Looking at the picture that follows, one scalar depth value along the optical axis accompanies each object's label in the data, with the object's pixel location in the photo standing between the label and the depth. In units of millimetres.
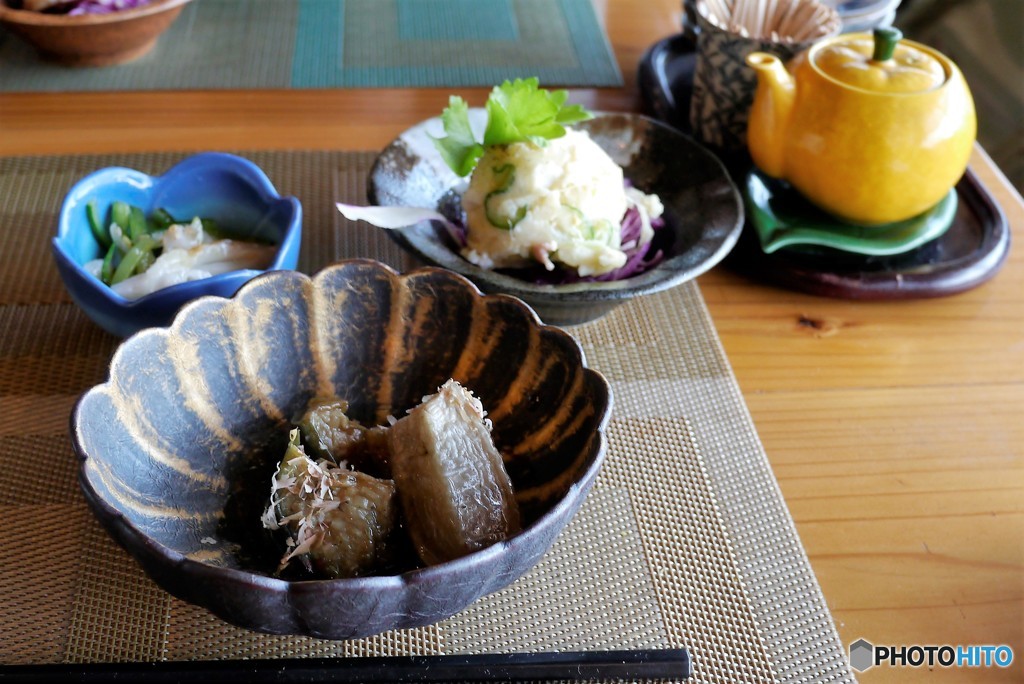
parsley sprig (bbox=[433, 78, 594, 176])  449
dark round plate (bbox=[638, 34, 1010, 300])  497
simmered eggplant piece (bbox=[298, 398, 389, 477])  379
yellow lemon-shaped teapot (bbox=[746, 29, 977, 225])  479
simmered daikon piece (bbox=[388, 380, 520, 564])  351
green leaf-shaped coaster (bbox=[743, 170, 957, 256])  499
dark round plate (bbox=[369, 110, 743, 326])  435
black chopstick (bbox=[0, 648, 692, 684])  333
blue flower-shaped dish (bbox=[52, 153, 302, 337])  408
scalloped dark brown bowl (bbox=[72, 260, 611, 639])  313
